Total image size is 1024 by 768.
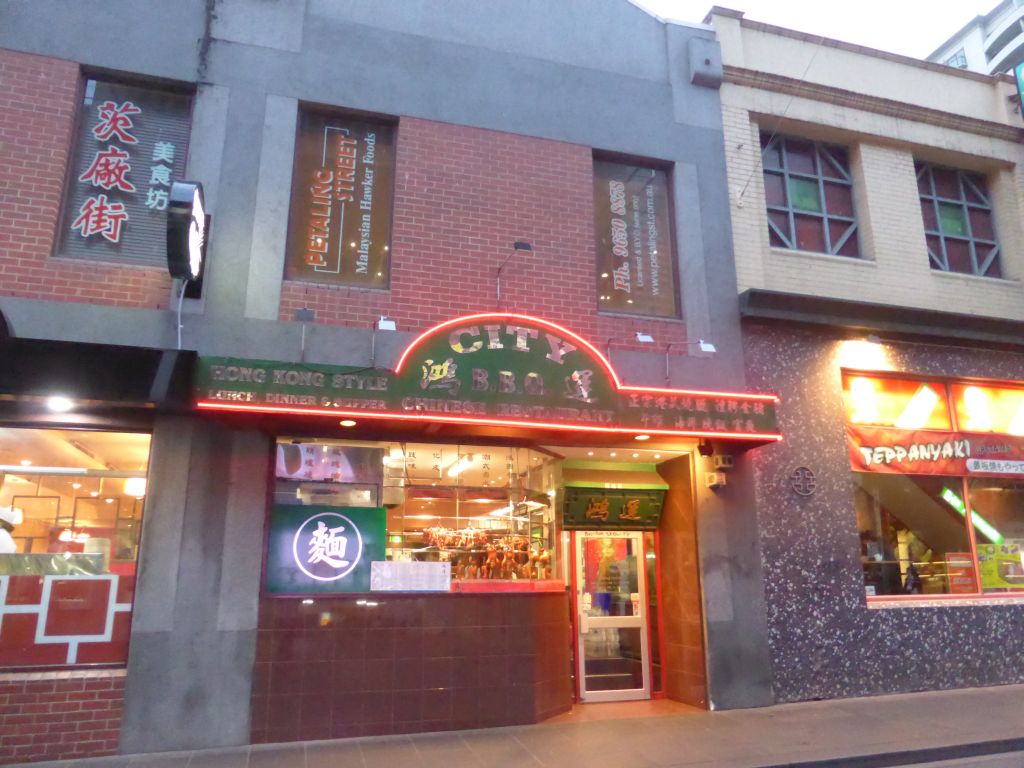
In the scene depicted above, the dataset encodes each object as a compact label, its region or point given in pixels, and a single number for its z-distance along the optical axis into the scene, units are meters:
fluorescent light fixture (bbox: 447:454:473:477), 8.80
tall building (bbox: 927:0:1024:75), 54.22
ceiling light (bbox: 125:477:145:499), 7.63
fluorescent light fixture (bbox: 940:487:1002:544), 10.83
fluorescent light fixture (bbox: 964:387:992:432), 11.16
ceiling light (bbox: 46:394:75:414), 7.29
